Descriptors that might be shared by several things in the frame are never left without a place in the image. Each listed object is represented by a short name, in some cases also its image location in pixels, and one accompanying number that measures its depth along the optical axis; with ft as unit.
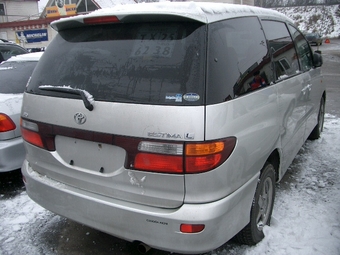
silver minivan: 6.37
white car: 11.78
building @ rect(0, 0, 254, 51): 78.48
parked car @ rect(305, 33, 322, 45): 91.13
